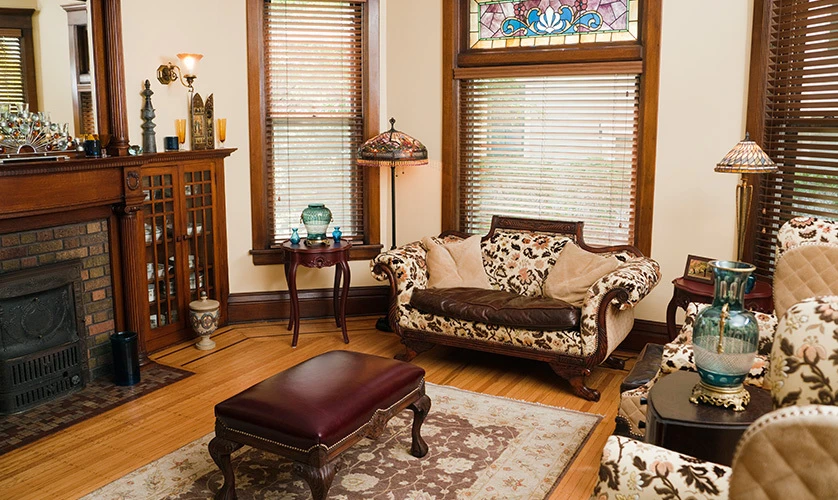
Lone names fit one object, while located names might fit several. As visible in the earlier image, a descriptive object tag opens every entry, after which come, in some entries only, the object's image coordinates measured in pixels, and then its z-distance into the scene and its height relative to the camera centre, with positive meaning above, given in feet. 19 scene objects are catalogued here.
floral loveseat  14.38 -2.86
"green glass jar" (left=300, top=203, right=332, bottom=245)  18.08 -1.55
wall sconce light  17.03 +1.95
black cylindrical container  15.01 -4.01
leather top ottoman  9.61 -3.40
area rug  10.91 -4.77
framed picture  14.42 -2.20
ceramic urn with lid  17.21 -3.69
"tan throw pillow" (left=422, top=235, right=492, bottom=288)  16.87 -2.44
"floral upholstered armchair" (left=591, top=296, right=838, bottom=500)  4.68 -1.96
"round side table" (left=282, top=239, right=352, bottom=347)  17.60 -2.41
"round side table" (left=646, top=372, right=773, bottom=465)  7.66 -2.76
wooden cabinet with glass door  16.87 -1.89
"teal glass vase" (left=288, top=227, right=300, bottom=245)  18.19 -1.95
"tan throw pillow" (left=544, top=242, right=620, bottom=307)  15.38 -2.42
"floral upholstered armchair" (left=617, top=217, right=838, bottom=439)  10.36 -1.93
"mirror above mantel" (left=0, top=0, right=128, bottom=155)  13.87 +1.83
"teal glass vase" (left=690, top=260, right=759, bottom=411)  7.79 -1.91
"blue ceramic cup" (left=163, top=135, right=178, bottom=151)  17.21 +0.32
